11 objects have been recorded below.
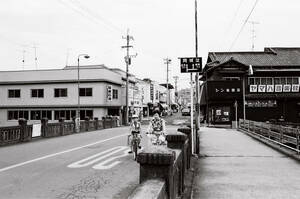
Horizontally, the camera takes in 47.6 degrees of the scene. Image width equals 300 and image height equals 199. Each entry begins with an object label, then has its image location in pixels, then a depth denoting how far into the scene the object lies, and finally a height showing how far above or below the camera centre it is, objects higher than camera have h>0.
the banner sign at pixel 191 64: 12.77 +1.68
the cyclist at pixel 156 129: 10.30 -0.61
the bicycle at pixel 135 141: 12.50 -1.19
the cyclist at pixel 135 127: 12.71 -0.68
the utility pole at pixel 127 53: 46.68 +7.82
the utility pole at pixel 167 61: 81.59 +11.61
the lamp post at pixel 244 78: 36.44 +3.74
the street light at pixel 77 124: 30.09 -1.33
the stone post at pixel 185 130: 10.38 -0.65
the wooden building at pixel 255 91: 41.12 +2.13
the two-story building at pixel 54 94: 45.88 +2.14
